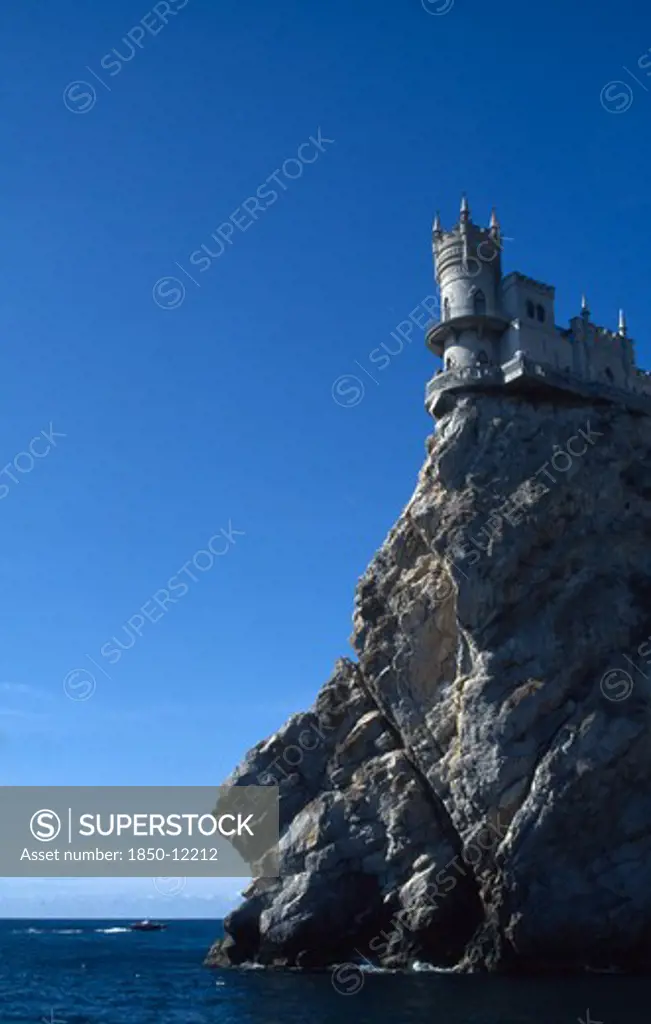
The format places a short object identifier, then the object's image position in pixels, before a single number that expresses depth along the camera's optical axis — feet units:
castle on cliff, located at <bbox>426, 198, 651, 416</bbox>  200.13
